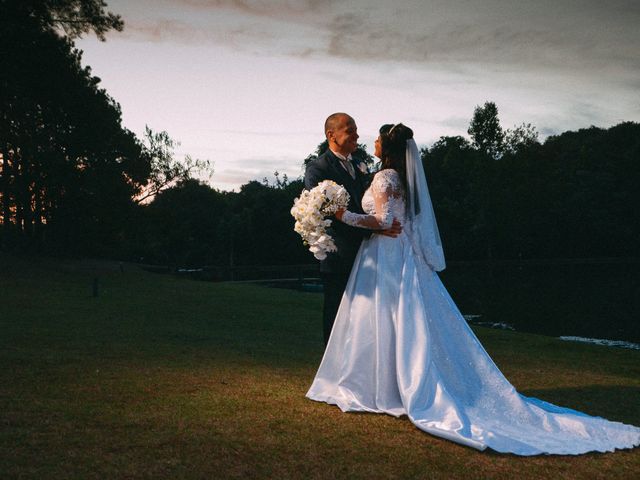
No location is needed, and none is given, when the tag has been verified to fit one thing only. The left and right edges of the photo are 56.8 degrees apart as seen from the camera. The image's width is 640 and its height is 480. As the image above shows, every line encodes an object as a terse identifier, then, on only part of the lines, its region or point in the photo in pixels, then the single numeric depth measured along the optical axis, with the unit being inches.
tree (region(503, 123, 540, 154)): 2539.4
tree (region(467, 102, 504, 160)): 2495.1
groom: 255.9
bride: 200.2
